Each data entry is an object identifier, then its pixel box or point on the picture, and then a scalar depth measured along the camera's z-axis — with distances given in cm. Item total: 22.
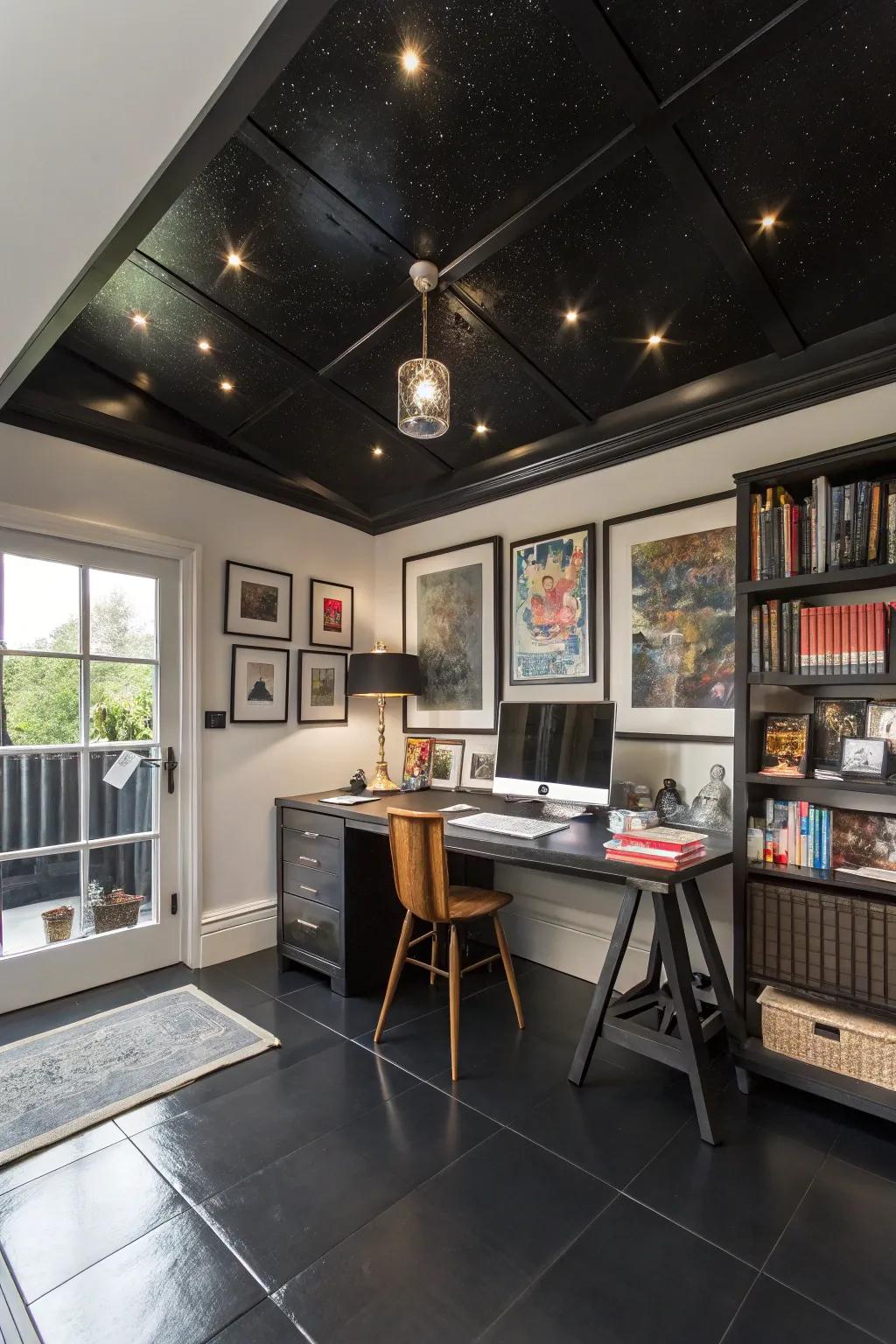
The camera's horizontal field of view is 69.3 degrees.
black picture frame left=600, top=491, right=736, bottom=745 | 254
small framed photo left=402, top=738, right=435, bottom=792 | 355
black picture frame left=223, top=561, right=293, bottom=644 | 328
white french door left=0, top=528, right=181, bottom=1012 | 262
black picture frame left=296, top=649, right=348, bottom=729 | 358
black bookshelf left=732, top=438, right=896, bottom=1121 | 192
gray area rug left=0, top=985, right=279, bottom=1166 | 194
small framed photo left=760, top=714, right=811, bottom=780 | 210
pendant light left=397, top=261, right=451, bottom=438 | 198
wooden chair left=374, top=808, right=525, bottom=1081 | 220
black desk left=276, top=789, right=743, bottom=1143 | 193
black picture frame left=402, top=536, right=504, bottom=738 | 333
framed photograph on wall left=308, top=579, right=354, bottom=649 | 367
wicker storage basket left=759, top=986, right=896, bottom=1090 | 184
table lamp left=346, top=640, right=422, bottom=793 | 335
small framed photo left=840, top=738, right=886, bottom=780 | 192
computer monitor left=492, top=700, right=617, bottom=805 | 256
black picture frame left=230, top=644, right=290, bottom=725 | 328
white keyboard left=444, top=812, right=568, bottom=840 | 229
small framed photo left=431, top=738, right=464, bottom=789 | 347
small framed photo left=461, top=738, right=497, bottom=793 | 335
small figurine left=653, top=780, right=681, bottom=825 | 255
